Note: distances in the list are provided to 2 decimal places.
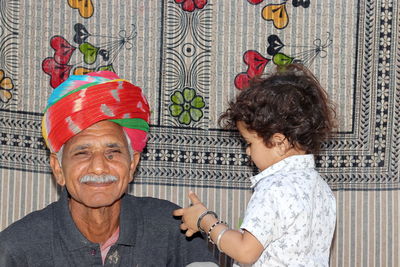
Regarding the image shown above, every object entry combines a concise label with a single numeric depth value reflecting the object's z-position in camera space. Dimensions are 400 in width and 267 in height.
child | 2.61
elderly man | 2.63
